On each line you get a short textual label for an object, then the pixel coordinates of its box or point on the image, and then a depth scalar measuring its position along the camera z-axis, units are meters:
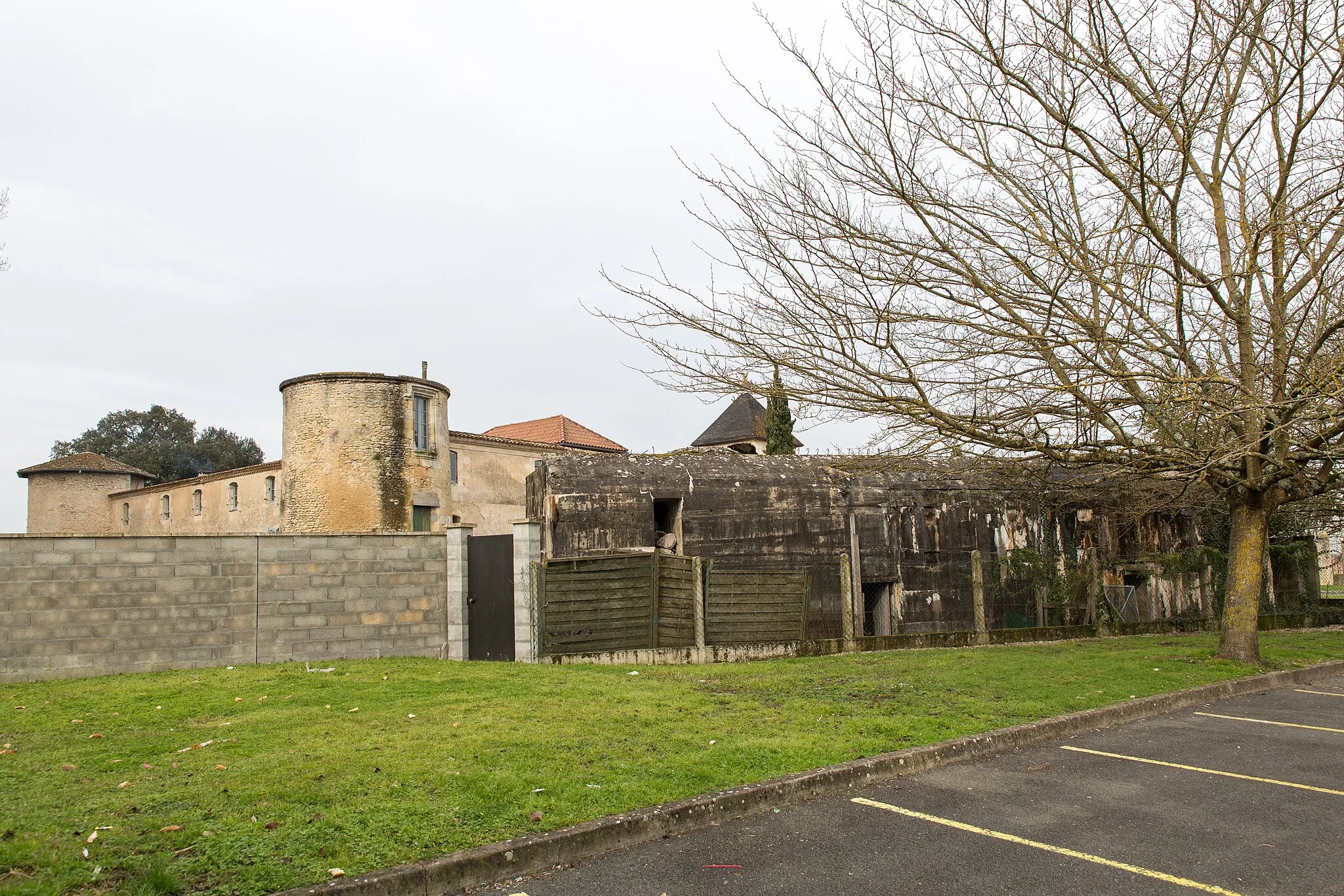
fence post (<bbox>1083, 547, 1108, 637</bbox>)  17.06
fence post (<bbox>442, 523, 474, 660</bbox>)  12.98
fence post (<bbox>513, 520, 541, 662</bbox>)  12.63
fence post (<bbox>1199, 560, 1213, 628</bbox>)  18.98
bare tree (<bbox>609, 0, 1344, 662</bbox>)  9.30
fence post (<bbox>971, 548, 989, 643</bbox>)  15.38
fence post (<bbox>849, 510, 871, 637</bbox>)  15.70
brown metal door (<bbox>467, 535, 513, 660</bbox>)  12.86
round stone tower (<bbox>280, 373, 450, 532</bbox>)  26.91
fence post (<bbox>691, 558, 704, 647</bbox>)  13.41
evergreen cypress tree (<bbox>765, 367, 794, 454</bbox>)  32.12
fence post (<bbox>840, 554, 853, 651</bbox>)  14.48
